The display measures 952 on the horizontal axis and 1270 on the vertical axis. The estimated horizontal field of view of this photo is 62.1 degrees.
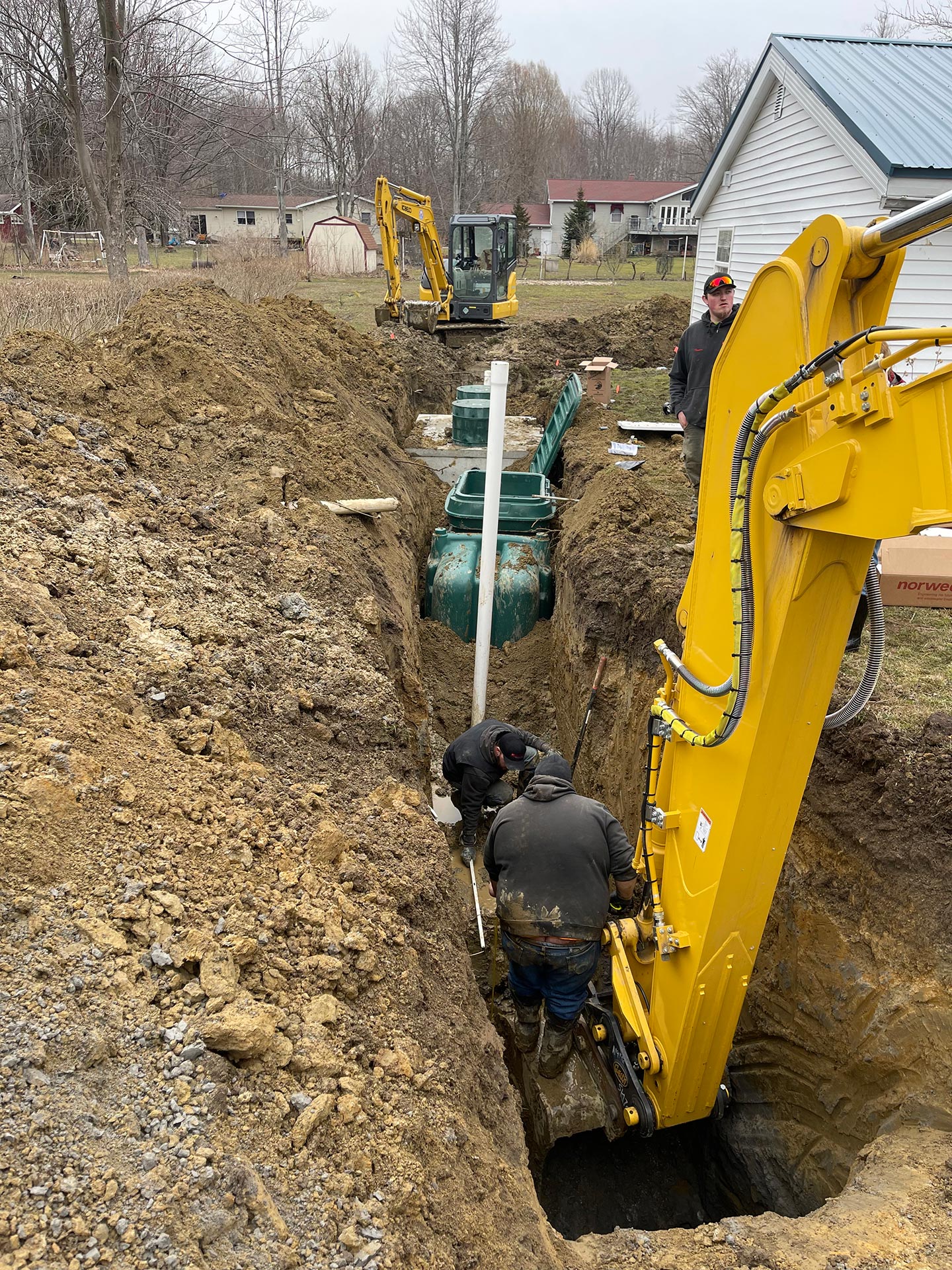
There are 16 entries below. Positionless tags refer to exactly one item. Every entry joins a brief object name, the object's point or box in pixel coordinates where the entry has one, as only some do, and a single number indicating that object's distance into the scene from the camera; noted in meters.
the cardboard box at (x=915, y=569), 4.47
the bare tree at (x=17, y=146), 21.06
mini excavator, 17.12
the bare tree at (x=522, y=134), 52.91
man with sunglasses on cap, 5.64
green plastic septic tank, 8.16
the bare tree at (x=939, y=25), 20.86
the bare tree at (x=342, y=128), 45.50
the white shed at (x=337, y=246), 34.16
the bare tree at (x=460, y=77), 40.59
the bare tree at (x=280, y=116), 28.04
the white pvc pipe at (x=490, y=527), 6.29
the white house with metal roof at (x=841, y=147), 9.60
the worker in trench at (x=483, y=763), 5.15
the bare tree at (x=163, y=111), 15.74
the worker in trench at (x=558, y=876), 4.00
